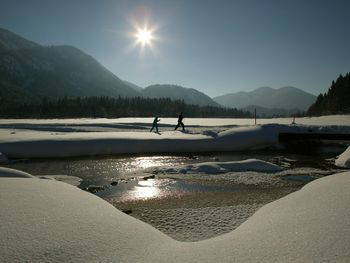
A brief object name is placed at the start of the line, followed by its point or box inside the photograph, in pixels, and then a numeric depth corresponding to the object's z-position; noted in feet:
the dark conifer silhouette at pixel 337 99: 305.94
